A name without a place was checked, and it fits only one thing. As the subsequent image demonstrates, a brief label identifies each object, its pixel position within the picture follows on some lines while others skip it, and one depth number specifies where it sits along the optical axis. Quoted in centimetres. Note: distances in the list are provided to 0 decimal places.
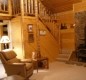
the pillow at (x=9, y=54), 257
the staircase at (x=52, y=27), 431
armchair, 243
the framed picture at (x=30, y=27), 387
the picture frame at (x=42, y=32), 412
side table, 314
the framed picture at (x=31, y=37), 388
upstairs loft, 391
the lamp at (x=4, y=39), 359
